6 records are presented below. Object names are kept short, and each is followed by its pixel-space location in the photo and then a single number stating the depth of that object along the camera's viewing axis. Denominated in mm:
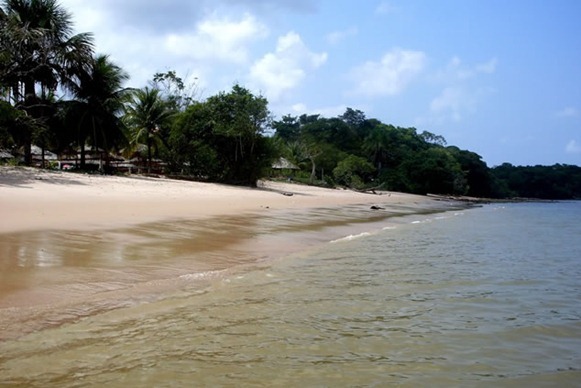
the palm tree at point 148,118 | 34594
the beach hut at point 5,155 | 24619
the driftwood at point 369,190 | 45878
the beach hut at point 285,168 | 43666
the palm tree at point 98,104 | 27766
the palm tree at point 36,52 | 23297
